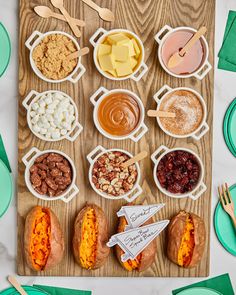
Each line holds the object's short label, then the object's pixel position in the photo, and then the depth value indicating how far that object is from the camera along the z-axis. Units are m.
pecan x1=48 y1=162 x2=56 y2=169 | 2.00
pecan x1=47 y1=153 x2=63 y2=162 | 2.00
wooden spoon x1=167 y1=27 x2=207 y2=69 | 2.01
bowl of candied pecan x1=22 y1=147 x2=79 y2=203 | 1.99
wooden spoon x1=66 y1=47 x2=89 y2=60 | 1.98
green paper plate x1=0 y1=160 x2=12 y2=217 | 2.02
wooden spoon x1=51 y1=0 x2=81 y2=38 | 2.03
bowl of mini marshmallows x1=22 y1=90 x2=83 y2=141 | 1.96
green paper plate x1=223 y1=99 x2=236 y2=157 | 2.13
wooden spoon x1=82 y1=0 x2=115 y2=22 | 2.04
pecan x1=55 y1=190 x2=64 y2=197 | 2.01
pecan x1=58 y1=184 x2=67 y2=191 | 2.01
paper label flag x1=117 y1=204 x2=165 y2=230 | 2.00
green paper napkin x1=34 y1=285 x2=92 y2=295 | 2.10
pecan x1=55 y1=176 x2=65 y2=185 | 1.99
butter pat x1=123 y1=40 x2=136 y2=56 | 1.98
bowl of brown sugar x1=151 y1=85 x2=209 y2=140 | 2.05
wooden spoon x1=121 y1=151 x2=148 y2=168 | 2.02
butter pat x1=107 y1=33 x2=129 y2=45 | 1.97
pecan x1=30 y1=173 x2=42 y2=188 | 1.99
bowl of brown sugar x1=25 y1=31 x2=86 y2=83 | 1.97
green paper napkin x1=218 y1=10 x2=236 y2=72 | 2.12
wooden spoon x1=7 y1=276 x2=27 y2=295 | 2.06
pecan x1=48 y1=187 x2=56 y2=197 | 2.00
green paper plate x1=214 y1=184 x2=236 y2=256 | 2.14
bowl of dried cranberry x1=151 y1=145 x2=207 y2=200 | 2.03
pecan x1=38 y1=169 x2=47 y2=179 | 1.99
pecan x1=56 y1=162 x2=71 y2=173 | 2.00
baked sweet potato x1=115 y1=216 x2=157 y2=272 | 2.01
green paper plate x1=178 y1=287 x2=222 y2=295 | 2.14
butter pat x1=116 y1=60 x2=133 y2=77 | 1.99
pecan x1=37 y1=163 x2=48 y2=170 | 1.99
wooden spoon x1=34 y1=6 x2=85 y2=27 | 2.03
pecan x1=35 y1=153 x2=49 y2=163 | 2.01
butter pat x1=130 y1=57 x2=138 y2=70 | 2.01
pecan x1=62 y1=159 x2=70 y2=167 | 2.02
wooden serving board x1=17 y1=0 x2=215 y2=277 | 2.04
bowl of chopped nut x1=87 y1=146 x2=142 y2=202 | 2.01
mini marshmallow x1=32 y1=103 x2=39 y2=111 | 1.96
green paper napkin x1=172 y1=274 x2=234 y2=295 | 2.16
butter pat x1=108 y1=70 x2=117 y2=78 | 2.00
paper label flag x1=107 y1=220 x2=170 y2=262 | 1.98
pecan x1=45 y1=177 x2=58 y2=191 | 1.99
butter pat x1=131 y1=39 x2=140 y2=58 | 2.02
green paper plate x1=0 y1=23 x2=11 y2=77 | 2.01
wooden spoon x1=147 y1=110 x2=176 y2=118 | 2.02
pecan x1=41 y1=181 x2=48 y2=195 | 2.00
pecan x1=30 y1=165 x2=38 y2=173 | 1.99
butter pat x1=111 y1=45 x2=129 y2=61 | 1.95
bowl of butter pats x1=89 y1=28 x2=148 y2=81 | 1.96
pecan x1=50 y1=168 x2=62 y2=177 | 1.99
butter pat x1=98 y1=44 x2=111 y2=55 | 1.99
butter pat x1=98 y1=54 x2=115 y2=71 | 1.97
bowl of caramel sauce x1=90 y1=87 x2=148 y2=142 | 2.02
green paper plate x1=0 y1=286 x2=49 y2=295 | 2.08
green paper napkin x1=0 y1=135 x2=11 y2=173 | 2.06
